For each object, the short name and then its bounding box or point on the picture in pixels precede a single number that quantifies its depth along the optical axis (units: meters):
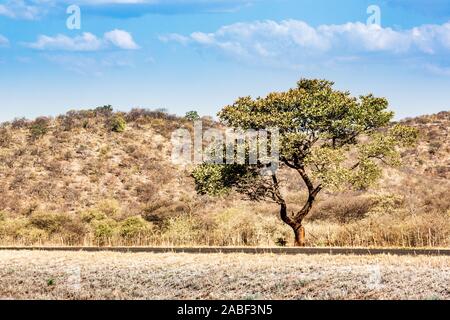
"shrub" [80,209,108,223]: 50.84
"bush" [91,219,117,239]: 42.91
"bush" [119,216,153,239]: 43.00
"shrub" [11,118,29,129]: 99.81
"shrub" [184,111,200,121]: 108.12
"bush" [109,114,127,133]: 97.31
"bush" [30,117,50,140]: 94.88
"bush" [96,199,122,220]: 56.19
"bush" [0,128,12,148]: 92.69
